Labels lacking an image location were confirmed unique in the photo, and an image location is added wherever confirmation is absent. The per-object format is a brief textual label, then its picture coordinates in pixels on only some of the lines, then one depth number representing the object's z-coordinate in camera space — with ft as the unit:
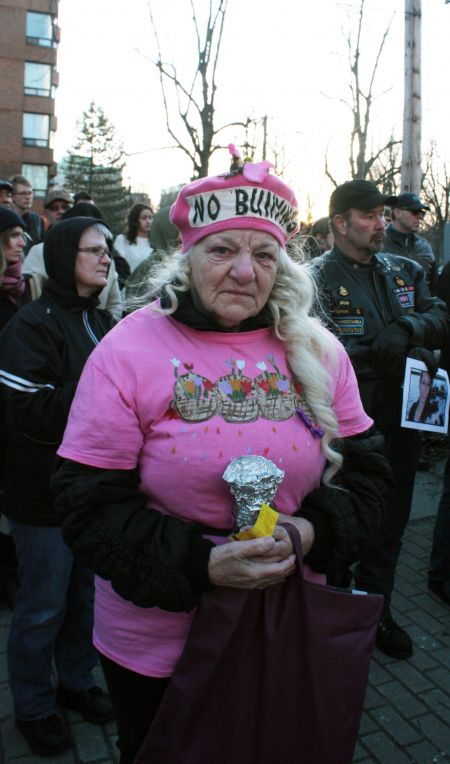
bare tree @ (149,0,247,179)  27.96
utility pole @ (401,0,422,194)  28.27
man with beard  10.92
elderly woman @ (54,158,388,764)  5.27
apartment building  137.18
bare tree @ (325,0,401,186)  67.21
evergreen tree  200.44
